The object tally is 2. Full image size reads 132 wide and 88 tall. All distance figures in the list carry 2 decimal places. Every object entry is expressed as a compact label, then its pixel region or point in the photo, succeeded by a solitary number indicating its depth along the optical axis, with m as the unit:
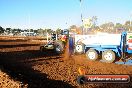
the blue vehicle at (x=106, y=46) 7.42
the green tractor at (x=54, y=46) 9.61
